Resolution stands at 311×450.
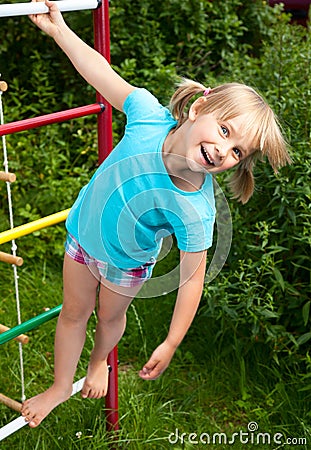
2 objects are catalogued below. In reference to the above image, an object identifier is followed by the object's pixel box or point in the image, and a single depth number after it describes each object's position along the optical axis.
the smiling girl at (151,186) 2.59
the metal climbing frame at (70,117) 2.83
